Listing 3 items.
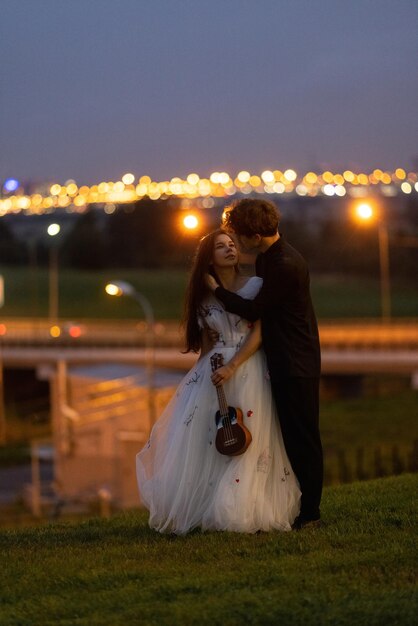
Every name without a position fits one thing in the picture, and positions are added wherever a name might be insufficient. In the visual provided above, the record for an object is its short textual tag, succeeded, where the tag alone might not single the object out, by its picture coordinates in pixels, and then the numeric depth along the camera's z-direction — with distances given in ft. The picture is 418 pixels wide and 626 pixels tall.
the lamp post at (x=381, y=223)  127.54
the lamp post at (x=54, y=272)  133.80
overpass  162.91
